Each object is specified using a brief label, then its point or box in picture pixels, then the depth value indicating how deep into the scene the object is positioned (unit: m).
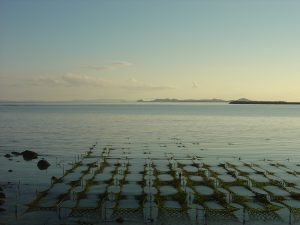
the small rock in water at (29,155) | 42.72
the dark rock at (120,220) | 21.20
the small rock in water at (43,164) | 37.50
